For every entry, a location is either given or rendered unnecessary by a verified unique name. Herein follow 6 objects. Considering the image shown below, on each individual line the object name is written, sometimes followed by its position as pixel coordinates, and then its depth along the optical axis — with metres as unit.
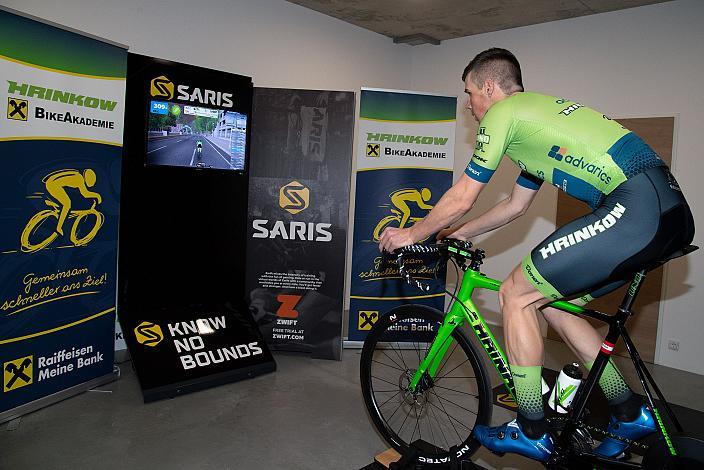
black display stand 3.54
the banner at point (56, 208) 2.83
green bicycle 1.81
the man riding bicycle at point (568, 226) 1.79
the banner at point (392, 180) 4.46
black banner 4.14
